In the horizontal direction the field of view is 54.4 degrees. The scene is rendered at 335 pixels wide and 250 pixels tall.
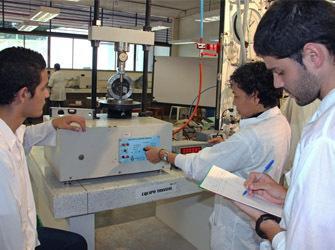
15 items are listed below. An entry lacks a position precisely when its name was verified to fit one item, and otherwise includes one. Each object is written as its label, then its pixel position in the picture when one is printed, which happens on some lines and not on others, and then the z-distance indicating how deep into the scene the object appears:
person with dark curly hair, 1.25
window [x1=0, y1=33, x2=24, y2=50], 7.67
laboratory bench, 1.36
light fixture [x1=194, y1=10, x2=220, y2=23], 6.24
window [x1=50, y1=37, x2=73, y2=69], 8.19
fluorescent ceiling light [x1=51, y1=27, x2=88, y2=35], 8.22
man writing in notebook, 0.63
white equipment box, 1.35
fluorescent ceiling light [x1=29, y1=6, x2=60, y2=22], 5.56
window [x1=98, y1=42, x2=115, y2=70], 8.27
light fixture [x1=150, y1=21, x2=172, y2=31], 7.36
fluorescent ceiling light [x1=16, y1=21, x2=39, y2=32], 6.67
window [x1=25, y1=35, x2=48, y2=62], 7.99
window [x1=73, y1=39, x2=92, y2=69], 8.45
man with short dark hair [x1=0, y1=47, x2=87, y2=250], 1.01
